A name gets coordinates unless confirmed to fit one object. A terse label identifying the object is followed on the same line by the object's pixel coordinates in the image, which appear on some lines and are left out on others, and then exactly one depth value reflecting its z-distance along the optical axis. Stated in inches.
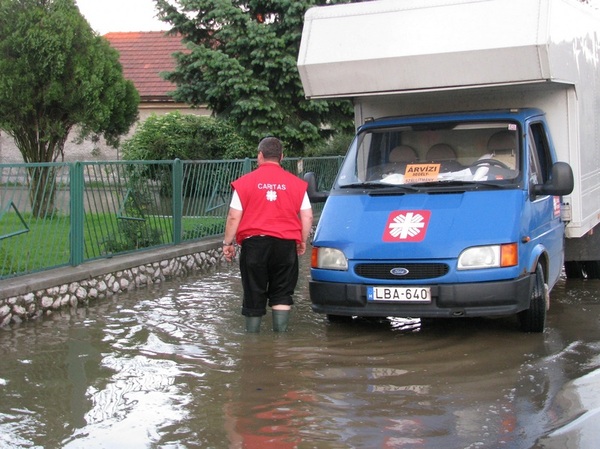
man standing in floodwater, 294.4
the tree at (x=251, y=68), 657.0
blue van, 278.5
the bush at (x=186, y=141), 686.5
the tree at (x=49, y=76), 573.9
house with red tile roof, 1075.3
